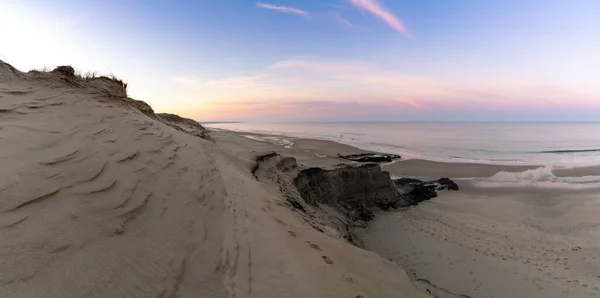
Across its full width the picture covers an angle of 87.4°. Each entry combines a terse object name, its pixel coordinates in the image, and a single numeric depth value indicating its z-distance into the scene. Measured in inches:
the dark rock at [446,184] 656.3
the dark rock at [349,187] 409.1
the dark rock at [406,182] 631.5
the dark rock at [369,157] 1017.5
